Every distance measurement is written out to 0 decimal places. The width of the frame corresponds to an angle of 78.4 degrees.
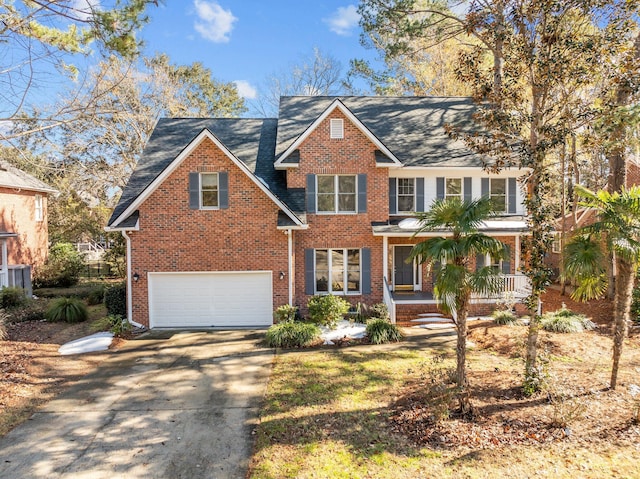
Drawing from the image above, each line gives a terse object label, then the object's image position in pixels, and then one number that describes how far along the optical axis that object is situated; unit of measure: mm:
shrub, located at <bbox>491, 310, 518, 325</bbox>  13141
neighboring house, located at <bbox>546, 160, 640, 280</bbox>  23331
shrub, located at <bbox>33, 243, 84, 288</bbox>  22094
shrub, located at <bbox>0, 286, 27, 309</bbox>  15508
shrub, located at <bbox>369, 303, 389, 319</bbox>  13677
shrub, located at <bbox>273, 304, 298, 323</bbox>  13062
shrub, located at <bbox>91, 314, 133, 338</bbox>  12570
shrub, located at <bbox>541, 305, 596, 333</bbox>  12031
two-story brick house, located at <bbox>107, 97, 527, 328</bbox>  13523
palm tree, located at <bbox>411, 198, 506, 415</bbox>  6863
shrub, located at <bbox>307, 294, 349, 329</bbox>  12938
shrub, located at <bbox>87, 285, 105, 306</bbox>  17938
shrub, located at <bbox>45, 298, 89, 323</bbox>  14227
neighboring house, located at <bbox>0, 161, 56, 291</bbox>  20180
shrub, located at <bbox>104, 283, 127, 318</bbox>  14070
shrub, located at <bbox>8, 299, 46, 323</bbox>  14248
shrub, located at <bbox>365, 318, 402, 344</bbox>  11719
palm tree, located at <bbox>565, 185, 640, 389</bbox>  7004
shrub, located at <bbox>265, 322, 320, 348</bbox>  11453
